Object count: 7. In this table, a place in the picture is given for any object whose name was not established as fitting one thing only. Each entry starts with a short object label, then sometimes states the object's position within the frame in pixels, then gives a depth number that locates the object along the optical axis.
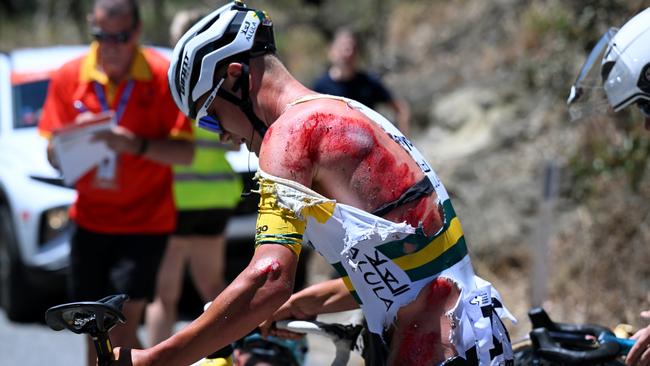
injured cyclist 5.59
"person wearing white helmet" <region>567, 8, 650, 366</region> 7.07
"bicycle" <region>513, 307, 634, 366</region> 7.05
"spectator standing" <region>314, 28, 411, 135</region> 16.61
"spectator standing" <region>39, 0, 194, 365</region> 11.04
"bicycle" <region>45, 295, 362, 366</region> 5.73
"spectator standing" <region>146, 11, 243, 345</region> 13.20
